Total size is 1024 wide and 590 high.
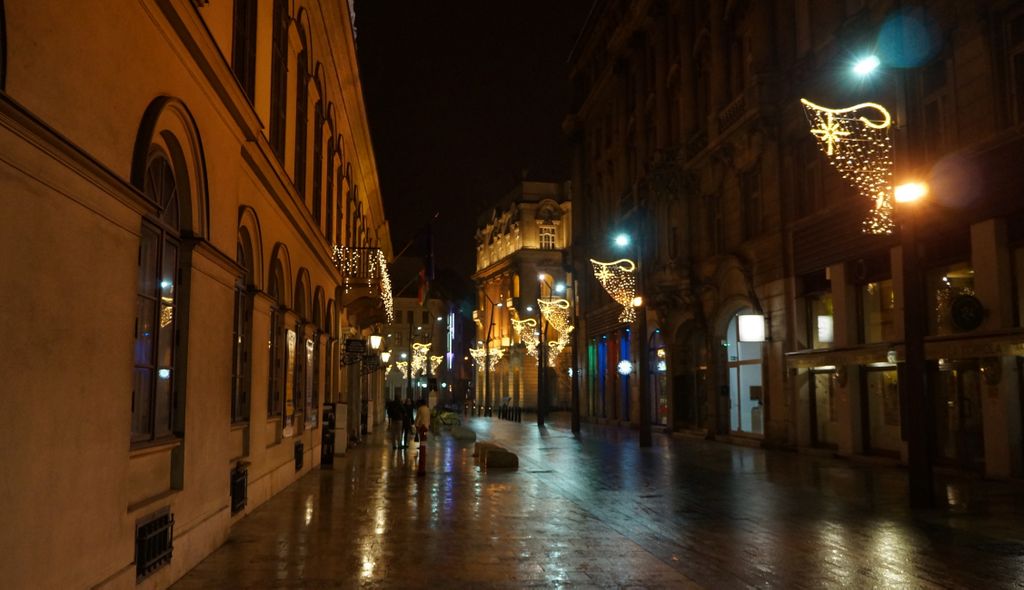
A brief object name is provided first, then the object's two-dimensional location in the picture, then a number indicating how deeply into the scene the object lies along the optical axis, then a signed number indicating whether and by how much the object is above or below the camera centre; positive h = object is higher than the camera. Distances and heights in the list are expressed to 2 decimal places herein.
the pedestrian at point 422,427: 18.70 -0.99
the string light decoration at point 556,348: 57.71 +2.42
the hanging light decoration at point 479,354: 86.94 +2.76
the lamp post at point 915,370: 12.99 +0.13
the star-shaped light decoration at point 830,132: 15.49 +4.38
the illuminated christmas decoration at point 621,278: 33.06 +3.85
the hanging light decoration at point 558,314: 49.88 +3.96
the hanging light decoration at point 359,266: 25.69 +3.43
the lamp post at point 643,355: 28.09 +0.85
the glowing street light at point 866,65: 13.20 +4.69
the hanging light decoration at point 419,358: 71.69 +2.08
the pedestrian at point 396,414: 31.01 -1.24
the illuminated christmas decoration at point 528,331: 65.19 +3.80
